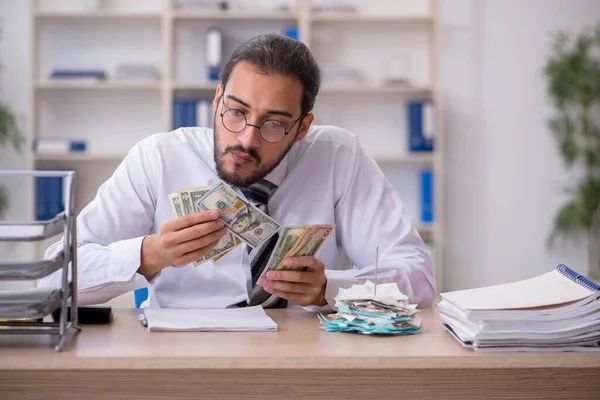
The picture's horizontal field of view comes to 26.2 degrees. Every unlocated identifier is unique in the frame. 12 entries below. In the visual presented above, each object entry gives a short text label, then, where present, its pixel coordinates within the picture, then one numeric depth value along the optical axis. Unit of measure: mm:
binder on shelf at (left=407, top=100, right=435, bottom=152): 6836
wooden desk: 2989
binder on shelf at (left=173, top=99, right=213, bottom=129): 6760
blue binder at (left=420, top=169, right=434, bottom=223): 6899
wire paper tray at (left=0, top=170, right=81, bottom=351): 3183
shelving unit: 6796
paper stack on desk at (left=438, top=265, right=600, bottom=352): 3260
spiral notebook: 3397
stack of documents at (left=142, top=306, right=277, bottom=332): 3591
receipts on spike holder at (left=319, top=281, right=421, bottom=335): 3584
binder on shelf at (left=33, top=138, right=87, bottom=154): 6717
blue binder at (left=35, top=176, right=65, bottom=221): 6728
